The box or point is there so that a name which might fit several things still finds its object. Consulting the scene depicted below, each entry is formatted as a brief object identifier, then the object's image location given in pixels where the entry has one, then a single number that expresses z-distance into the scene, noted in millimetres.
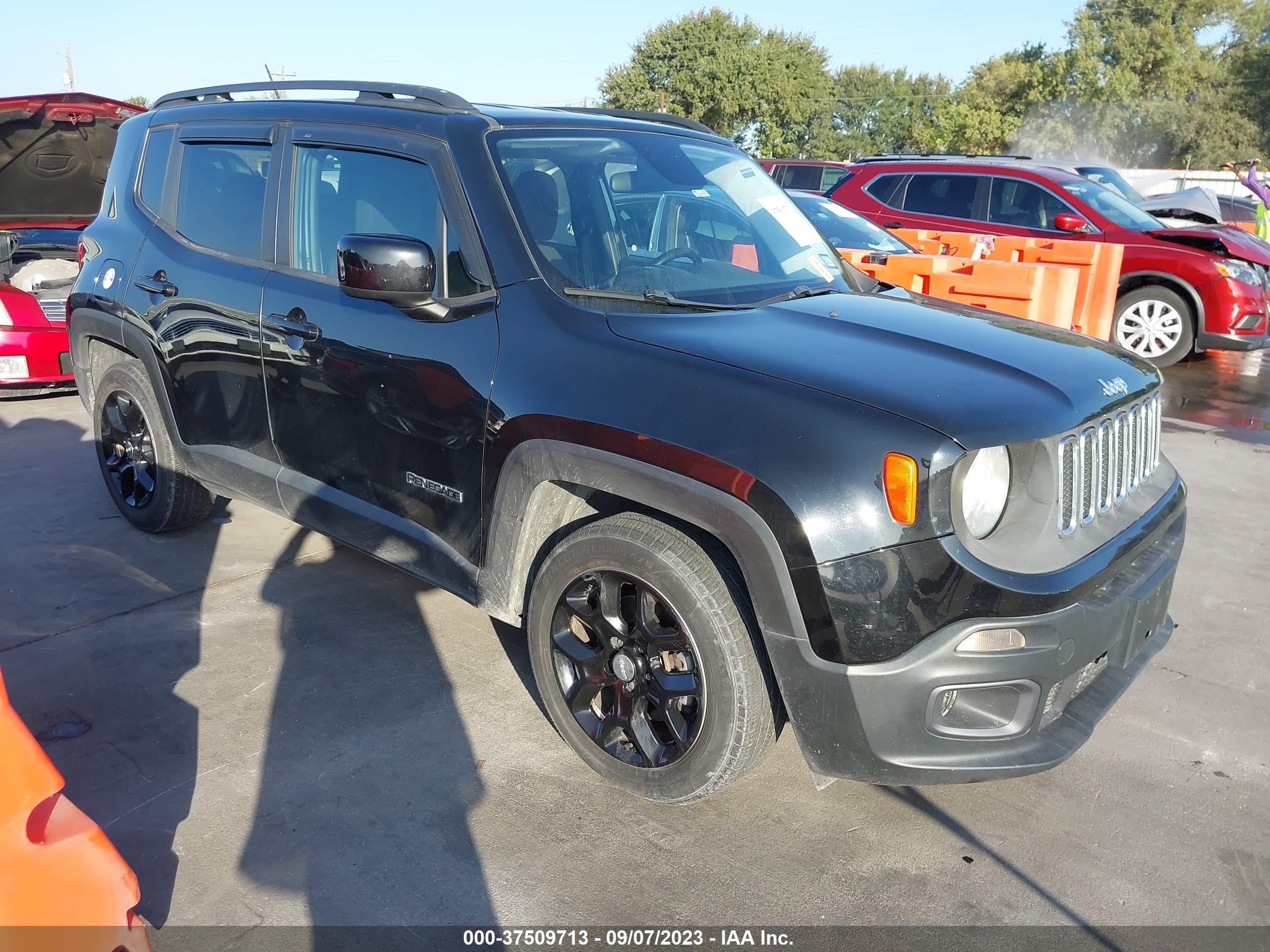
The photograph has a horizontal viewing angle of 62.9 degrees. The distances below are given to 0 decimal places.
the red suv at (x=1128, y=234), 9836
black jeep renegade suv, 2480
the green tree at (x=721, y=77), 52562
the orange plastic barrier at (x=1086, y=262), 8719
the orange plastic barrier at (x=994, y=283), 7203
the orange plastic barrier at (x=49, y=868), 1688
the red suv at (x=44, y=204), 7184
